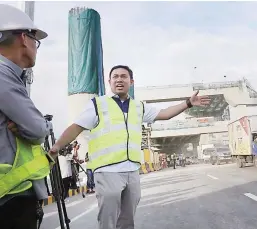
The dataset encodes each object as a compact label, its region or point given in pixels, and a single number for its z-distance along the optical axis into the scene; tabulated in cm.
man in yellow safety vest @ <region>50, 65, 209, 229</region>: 273
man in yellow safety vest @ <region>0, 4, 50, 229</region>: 153
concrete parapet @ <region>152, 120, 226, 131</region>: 5056
